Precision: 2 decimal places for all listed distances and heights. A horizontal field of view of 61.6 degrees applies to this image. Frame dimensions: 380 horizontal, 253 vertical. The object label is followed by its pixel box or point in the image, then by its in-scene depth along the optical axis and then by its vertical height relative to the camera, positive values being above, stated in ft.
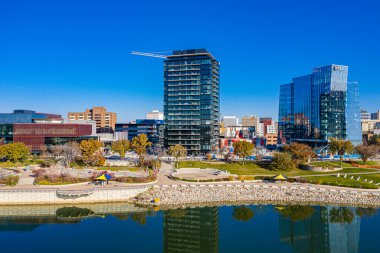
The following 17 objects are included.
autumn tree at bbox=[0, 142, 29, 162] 287.40 -19.54
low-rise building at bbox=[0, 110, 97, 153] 377.09 -3.76
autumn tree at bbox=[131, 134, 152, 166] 314.55 -12.49
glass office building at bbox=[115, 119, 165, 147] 576.61 +4.44
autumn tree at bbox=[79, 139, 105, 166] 277.97 -20.58
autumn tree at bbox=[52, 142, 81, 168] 285.64 -20.55
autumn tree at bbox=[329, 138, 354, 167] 307.78 -13.33
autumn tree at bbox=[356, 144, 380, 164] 310.04 -18.05
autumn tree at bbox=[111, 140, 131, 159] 318.14 -15.64
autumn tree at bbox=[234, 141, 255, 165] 294.46 -15.36
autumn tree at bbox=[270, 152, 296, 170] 276.37 -26.11
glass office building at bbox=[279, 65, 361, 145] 453.17 +38.53
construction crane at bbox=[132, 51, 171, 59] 599.08 +145.38
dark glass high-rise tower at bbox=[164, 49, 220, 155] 433.48 +44.97
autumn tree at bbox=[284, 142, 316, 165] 293.64 -18.25
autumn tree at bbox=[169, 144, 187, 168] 311.56 -19.18
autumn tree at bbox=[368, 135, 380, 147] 467.11 -11.50
